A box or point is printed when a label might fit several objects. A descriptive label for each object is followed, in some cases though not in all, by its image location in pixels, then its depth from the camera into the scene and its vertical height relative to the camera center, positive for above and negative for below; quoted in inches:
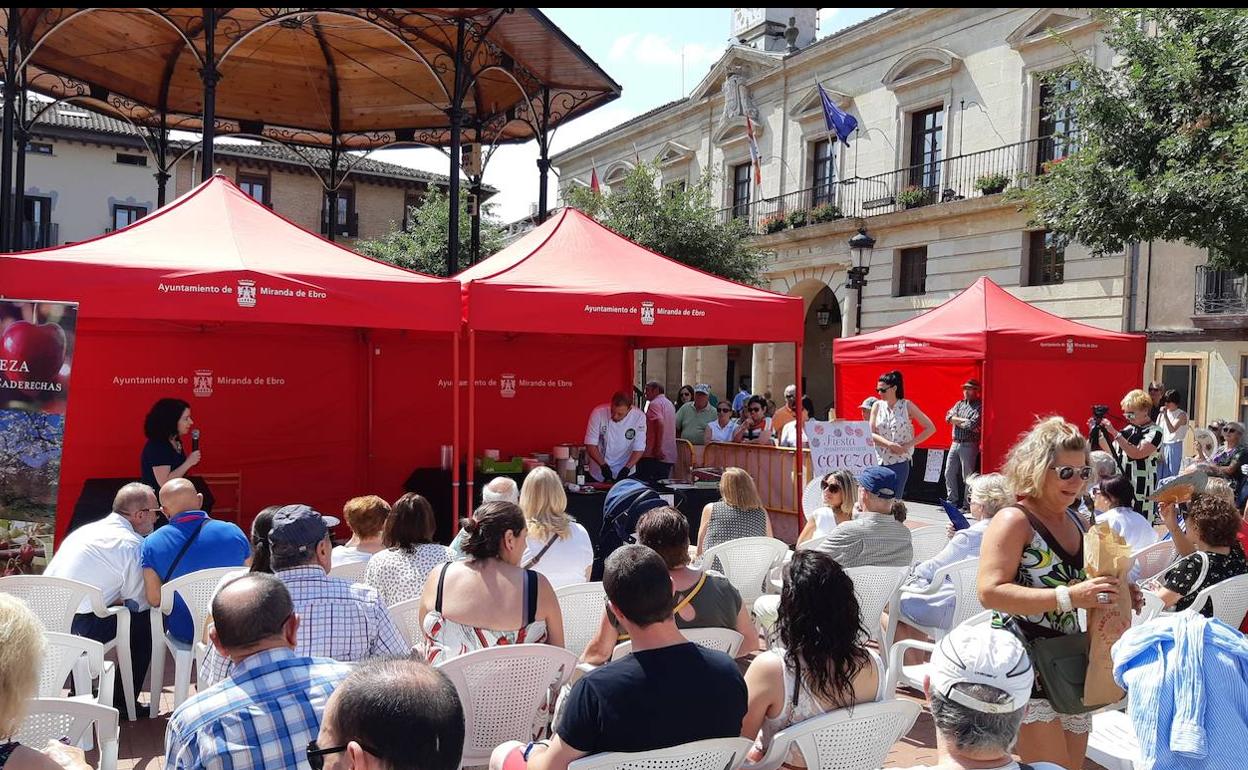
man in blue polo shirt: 179.8 -37.9
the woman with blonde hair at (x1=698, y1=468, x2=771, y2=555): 234.5 -37.8
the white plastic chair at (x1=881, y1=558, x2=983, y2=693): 195.6 -45.3
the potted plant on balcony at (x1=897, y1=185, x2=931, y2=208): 903.7 +168.2
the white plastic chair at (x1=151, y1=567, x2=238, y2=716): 171.6 -46.8
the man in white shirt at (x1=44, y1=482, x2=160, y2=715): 179.2 -41.4
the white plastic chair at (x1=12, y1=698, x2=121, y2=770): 115.2 -46.8
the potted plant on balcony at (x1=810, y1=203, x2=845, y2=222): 993.5 +166.4
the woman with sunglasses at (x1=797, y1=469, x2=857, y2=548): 235.5 -34.1
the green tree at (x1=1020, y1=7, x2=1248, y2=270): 397.1 +108.7
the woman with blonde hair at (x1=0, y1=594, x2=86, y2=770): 82.8 -30.0
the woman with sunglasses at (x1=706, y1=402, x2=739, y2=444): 471.0 -32.0
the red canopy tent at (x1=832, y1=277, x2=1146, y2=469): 446.6 +7.4
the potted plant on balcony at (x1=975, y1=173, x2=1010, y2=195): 823.7 +168.2
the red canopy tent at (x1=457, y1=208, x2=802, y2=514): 286.4 +17.5
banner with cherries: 223.0 -17.3
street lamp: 607.2 +73.9
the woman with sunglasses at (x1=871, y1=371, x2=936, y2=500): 376.2 -22.8
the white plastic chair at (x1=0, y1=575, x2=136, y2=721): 164.2 -44.4
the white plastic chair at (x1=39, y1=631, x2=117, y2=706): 136.8 -45.4
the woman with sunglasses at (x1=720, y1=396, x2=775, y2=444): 441.1 -28.9
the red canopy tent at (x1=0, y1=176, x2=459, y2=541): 244.5 +2.5
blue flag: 863.1 +230.2
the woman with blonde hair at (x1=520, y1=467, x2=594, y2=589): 197.5 -36.9
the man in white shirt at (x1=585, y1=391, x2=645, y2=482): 367.2 -30.6
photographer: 369.4 -27.5
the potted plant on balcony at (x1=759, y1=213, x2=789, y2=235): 1057.5 +163.2
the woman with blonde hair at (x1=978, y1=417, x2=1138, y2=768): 119.8 -23.8
